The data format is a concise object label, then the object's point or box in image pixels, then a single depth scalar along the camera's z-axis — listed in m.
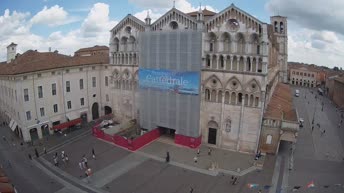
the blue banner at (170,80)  34.06
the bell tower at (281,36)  64.30
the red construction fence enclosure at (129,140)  34.19
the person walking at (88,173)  27.19
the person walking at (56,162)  29.80
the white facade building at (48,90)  35.66
